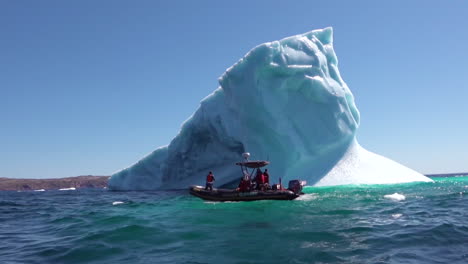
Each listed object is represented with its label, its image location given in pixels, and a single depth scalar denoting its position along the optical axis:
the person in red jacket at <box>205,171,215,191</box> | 20.19
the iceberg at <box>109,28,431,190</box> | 25.97
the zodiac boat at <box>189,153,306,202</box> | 18.19
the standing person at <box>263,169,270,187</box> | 19.44
